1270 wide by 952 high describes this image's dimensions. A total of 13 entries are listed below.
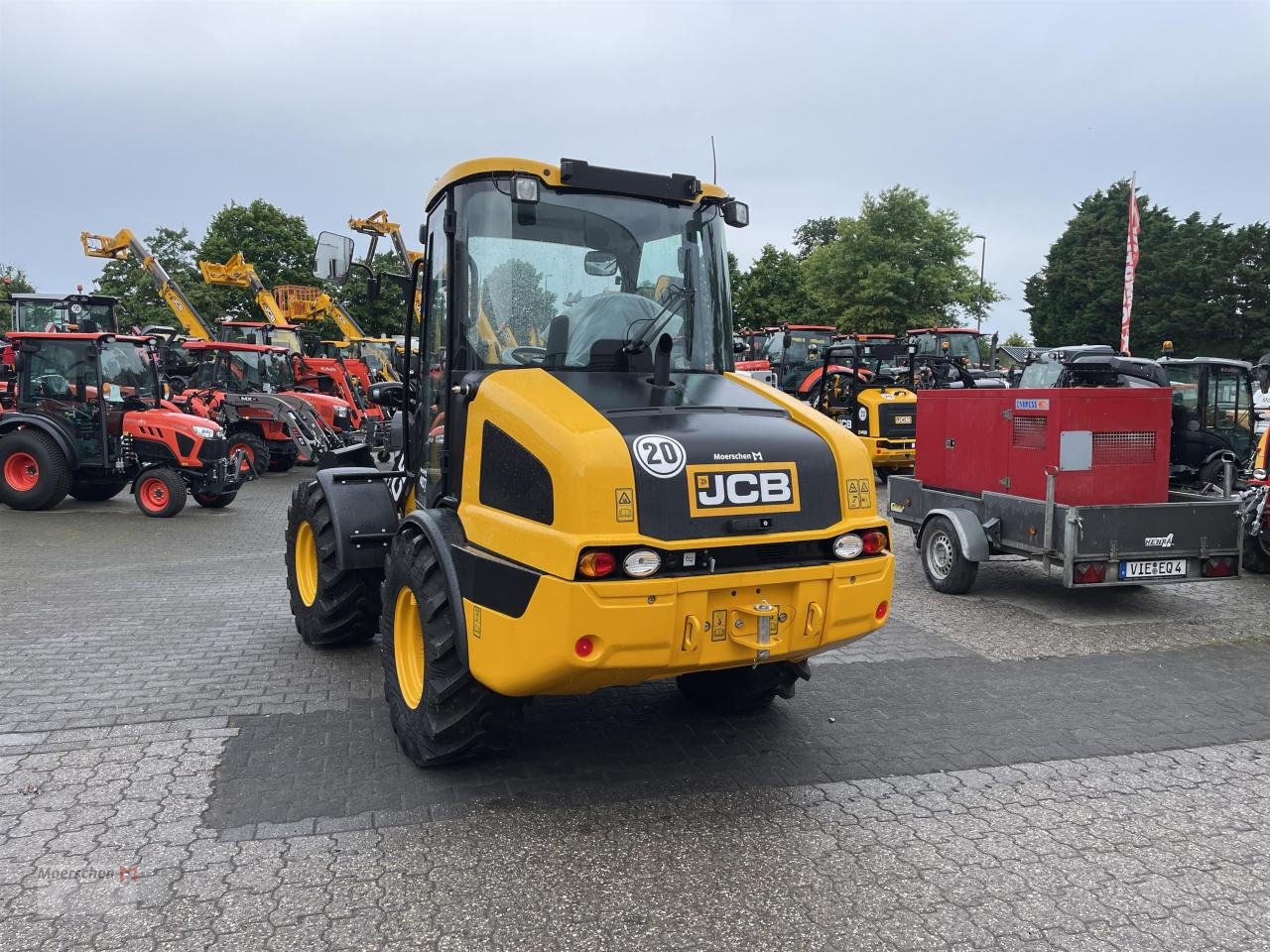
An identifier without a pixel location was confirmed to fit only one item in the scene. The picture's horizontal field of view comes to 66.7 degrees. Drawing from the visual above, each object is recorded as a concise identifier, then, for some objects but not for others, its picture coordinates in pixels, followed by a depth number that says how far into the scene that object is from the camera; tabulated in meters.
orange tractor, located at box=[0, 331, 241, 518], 13.12
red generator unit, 8.04
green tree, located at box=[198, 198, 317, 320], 51.66
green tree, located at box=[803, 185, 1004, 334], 48.75
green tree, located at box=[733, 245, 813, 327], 53.25
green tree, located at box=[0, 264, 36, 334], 51.80
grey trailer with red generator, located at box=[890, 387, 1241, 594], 7.69
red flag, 28.78
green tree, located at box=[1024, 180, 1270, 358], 49.44
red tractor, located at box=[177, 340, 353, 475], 17.97
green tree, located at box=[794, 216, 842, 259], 90.81
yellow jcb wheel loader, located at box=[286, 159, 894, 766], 3.75
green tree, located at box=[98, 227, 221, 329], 47.25
